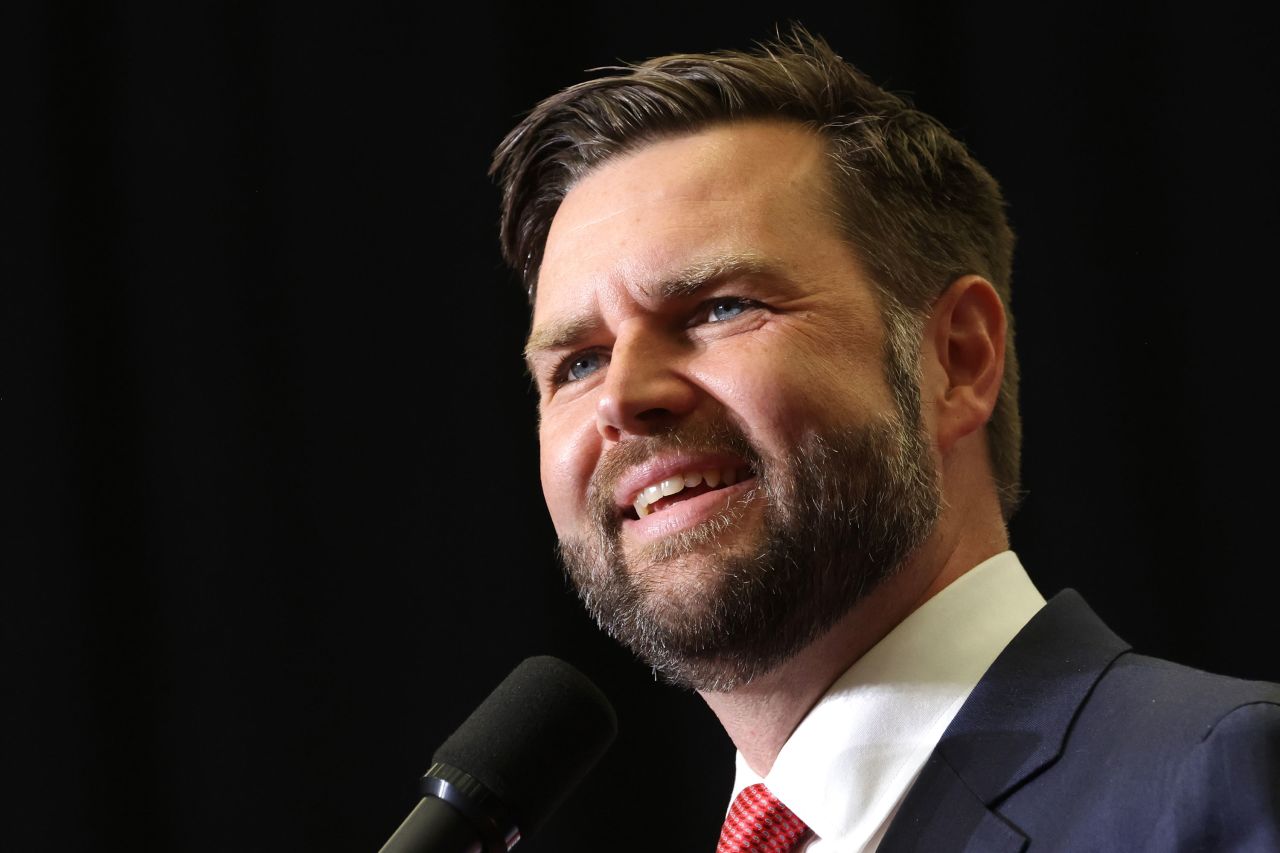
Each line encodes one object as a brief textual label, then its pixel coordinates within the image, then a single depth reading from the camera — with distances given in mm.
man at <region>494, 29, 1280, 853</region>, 4497
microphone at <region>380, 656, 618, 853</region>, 4467
